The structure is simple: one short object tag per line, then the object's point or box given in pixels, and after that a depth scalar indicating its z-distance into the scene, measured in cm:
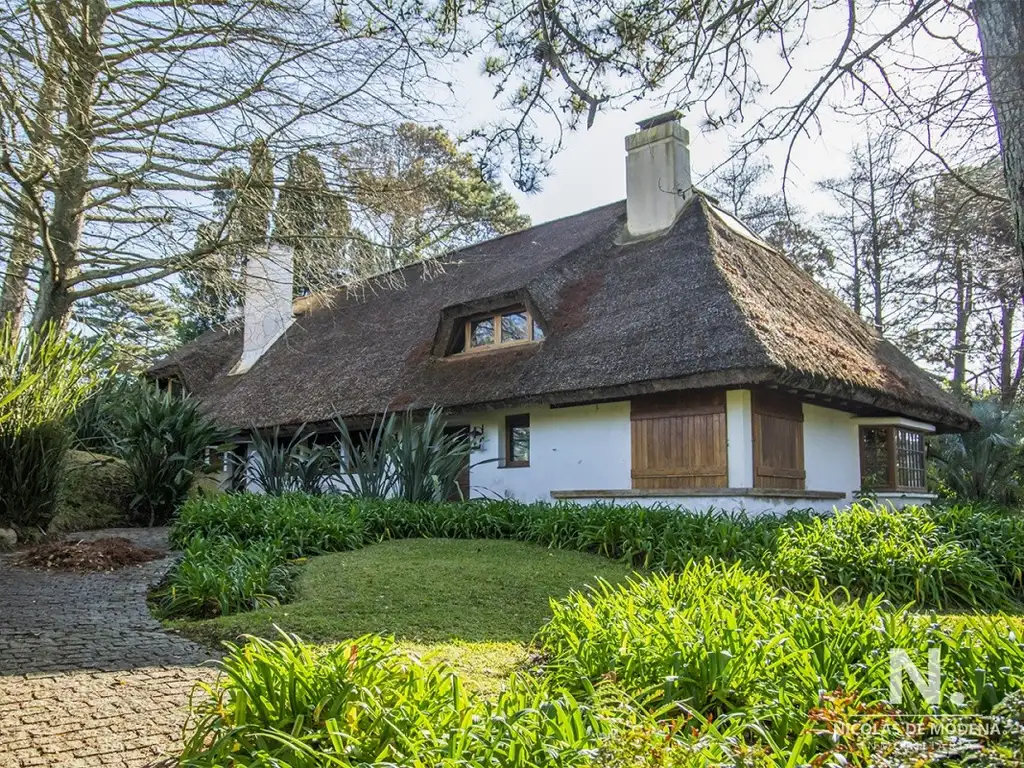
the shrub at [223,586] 501
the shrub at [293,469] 1171
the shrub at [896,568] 577
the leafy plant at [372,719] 215
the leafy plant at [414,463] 1013
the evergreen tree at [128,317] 1102
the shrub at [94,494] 933
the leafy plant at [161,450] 1030
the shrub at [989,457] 1535
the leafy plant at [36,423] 711
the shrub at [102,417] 1218
